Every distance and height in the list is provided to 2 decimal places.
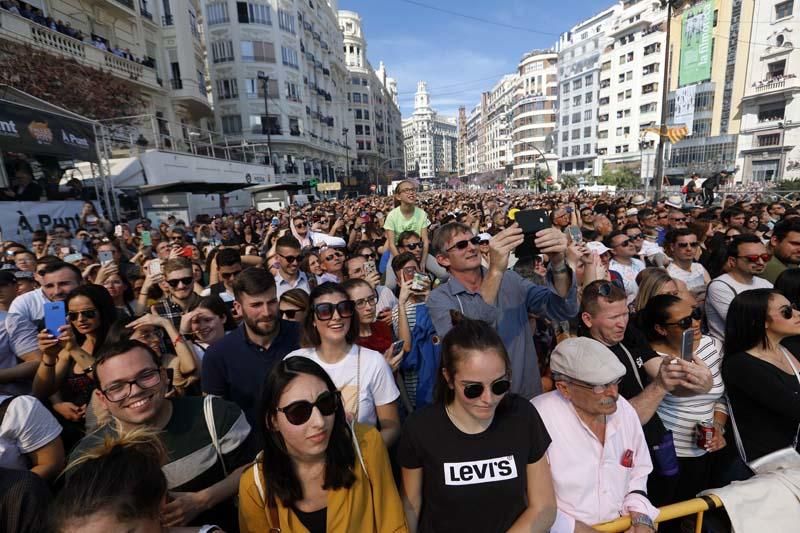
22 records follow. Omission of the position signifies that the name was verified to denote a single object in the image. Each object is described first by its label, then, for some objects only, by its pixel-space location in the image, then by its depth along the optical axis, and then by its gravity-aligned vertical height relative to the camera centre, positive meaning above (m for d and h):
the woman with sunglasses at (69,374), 2.69 -1.17
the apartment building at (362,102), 70.81 +16.83
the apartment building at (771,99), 35.00 +6.56
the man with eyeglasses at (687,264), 4.57 -1.11
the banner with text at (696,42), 41.84 +14.71
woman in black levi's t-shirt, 1.81 -1.26
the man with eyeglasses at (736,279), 3.64 -1.06
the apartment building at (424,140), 170.38 +21.40
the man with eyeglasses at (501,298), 2.53 -0.78
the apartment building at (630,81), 53.38 +13.93
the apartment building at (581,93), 65.12 +14.90
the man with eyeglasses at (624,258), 4.80 -1.02
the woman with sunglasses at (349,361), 2.36 -1.06
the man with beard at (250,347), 2.60 -1.03
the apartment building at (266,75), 38.69 +12.47
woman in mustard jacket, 1.67 -1.21
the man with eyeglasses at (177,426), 1.84 -1.11
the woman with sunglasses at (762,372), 2.34 -1.26
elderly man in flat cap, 1.94 -1.38
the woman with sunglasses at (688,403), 2.51 -1.49
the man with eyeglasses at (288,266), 4.47 -0.81
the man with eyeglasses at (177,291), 3.67 -0.84
